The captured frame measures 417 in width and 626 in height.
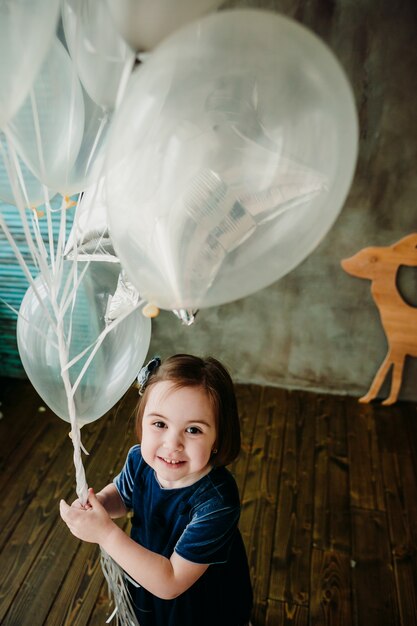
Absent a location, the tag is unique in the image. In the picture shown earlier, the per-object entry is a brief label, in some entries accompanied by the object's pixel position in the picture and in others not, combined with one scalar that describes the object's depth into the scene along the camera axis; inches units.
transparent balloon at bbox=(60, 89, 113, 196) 39.8
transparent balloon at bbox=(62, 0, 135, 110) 33.7
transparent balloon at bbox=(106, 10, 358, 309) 26.9
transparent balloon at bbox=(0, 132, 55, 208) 41.7
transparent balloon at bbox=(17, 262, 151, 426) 45.2
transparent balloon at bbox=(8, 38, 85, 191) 36.3
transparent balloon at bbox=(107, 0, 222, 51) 29.5
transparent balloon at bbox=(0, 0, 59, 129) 28.4
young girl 40.6
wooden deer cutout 93.0
